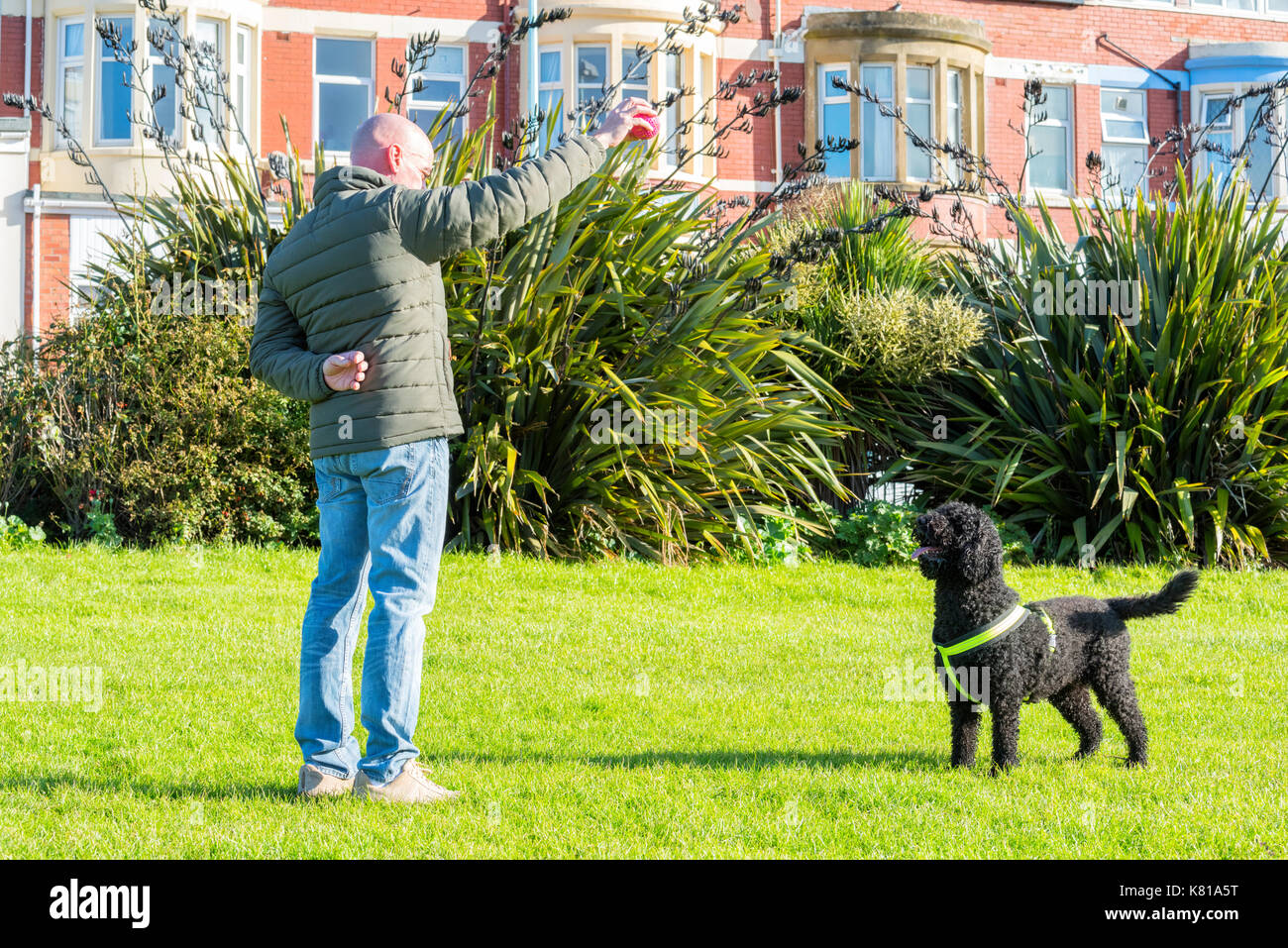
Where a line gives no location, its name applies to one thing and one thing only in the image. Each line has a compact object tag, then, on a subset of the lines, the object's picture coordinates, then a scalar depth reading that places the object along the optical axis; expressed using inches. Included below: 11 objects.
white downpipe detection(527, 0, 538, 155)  720.3
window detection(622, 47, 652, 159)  815.7
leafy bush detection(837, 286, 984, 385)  418.9
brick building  756.0
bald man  156.4
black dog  180.9
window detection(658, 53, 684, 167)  842.8
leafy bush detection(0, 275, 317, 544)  372.5
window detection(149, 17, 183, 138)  767.1
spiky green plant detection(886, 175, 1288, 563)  399.9
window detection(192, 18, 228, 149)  755.4
